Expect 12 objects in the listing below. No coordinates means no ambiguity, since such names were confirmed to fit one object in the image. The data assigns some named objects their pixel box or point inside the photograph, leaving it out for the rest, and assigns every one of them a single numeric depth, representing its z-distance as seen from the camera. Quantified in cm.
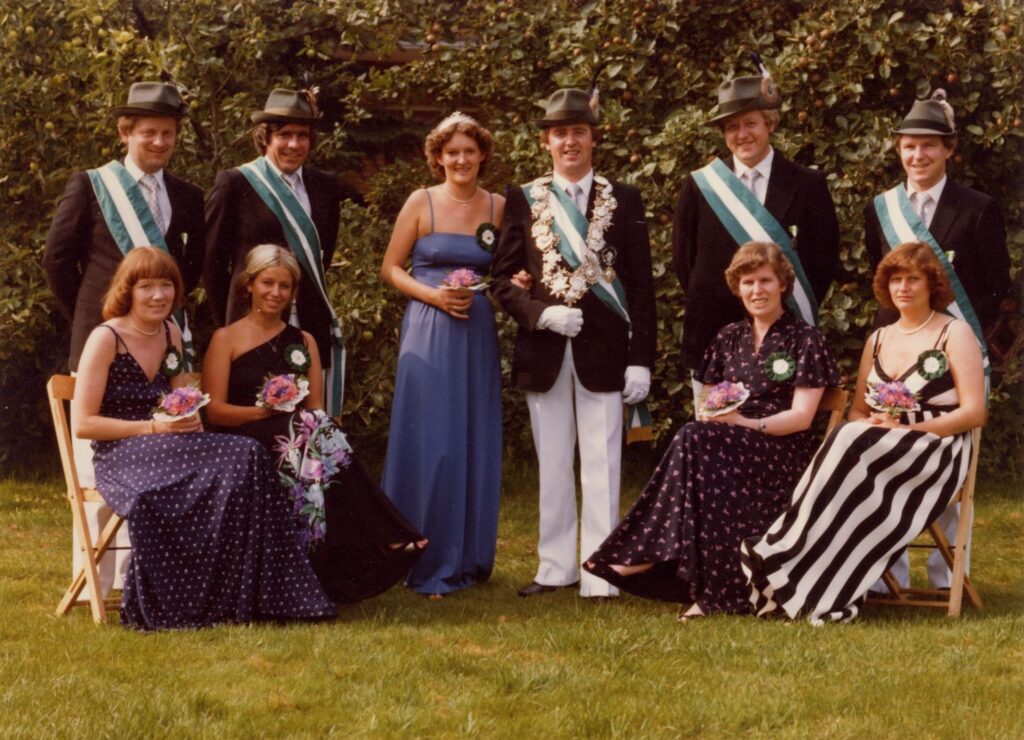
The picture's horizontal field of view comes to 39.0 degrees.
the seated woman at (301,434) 563
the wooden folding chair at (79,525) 541
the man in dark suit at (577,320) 602
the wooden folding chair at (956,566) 556
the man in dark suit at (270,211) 611
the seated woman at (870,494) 537
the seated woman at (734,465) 549
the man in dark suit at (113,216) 591
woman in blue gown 624
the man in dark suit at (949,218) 602
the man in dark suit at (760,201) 602
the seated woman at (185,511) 522
